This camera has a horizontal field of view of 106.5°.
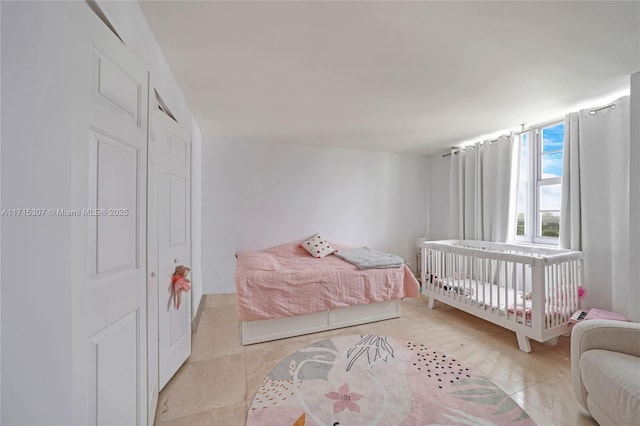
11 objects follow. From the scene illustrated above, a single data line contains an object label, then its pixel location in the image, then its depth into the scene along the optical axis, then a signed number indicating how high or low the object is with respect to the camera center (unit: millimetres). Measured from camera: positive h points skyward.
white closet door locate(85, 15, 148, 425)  895 -90
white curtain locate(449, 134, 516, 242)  3168 +340
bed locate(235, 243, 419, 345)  2311 -867
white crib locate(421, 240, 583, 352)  2137 -783
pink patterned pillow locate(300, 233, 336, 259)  3643 -520
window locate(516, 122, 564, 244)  2910 +386
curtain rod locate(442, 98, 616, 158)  2270 +1054
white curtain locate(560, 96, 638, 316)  2166 +153
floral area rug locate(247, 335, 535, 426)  1479 -1263
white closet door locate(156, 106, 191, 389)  1627 -140
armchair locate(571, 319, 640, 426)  1189 -846
